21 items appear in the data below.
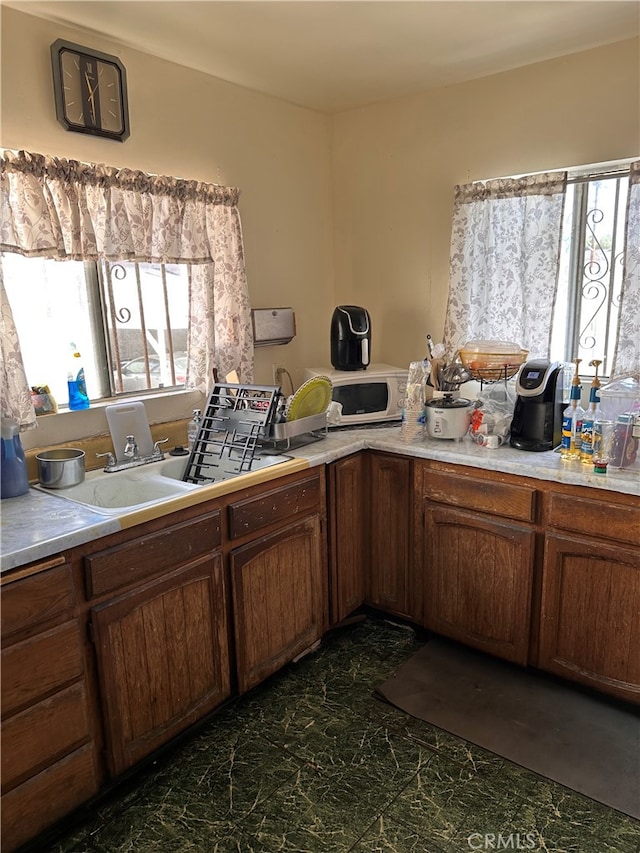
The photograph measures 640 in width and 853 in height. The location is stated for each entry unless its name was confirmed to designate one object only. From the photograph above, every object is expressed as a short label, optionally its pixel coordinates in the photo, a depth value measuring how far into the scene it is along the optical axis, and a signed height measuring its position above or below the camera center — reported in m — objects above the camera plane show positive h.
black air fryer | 2.76 -0.13
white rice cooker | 2.40 -0.44
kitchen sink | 2.04 -0.60
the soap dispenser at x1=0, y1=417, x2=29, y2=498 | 1.85 -0.45
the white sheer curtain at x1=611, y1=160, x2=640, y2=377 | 2.25 +0.00
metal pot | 1.98 -0.51
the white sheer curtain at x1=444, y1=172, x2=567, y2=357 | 2.50 +0.19
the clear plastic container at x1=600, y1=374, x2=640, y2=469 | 2.02 -0.40
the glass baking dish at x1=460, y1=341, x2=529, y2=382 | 2.45 -0.24
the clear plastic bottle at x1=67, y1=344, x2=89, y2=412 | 2.20 -0.25
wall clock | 2.00 +0.76
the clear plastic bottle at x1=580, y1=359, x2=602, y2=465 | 2.10 -0.42
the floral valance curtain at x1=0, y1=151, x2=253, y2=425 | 1.93 +0.30
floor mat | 1.84 -1.41
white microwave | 2.69 -0.38
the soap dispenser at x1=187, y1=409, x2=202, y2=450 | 2.35 -0.46
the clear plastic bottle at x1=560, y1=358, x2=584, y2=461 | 2.17 -0.45
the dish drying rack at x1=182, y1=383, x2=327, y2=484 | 2.23 -0.45
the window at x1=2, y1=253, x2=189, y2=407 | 2.10 -0.02
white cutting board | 2.25 -0.42
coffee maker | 2.24 -0.38
